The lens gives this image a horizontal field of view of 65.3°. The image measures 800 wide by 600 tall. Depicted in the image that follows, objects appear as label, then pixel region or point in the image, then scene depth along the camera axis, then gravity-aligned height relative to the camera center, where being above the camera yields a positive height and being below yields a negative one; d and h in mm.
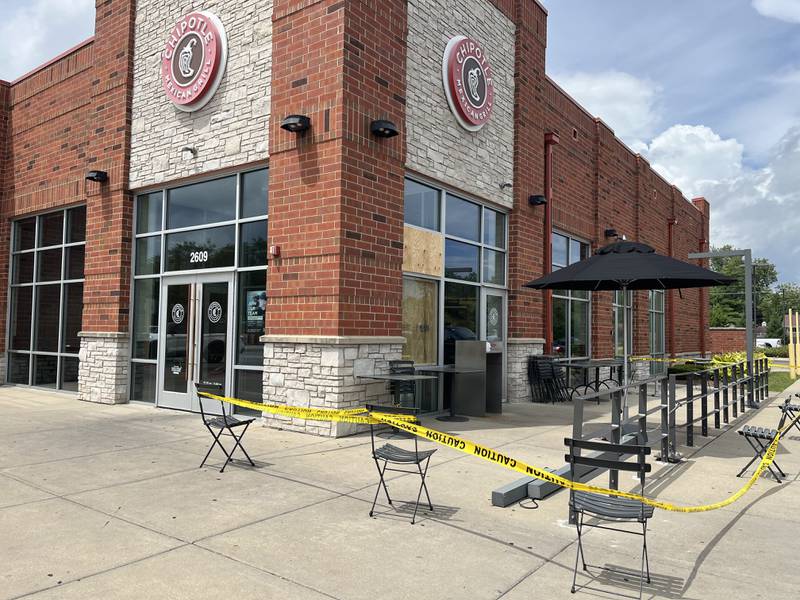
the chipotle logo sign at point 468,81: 10625 +4515
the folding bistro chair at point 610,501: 3727 -1033
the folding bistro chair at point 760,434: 6507 -994
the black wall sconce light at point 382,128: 8625 +2861
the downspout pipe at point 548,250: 13484 +1878
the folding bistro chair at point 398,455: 4836 -954
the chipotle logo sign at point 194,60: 9914 +4475
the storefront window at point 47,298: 12945 +680
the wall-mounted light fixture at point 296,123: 8531 +2871
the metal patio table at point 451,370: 9438 -534
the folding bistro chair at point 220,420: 6246 -899
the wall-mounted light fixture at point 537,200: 12961 +2849
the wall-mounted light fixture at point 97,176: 11602 +2864
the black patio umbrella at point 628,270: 7492 +851
